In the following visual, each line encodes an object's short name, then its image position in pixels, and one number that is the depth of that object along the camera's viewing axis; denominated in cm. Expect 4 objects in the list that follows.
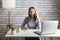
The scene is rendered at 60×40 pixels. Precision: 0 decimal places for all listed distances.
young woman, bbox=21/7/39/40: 243
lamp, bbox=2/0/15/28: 261
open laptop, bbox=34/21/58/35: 176
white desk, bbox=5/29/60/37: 181
